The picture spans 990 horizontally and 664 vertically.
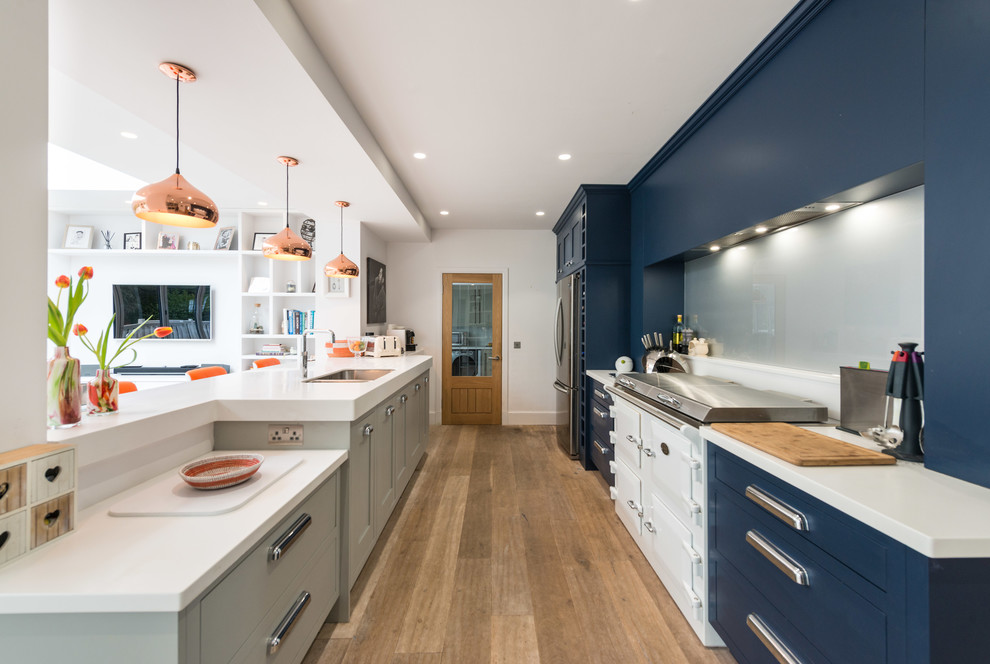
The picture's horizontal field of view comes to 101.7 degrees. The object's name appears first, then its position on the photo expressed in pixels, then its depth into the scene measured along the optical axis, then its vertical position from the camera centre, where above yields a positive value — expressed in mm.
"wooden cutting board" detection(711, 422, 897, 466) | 1153 -360
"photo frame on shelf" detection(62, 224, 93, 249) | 4789 +1119
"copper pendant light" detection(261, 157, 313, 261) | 2826 +601
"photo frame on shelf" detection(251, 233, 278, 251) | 4855 +1108
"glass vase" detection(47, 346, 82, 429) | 1158 -177
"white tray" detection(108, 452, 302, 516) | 1114 -497
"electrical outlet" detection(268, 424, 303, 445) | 1743 -444
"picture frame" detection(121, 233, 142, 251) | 4844 +1073
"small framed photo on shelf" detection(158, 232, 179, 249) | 4789 +1076
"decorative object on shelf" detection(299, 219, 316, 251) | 4832 +1219
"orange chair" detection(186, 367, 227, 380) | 2558 -273
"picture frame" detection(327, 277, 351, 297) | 4258 +483
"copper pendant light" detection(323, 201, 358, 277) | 3428 +552
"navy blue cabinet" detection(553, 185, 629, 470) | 3676 +501
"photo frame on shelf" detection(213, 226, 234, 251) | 4805 +1104
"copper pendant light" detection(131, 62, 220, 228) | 1702 +565
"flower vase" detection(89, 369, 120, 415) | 1326 -207
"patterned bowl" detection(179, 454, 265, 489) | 1243 -460
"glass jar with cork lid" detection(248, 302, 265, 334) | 4844 +103
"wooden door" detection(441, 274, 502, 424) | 5387 -212
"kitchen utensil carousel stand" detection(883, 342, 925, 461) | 1211 -189
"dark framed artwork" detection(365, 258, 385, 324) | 4605 +490
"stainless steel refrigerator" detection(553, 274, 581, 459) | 3949 -320
